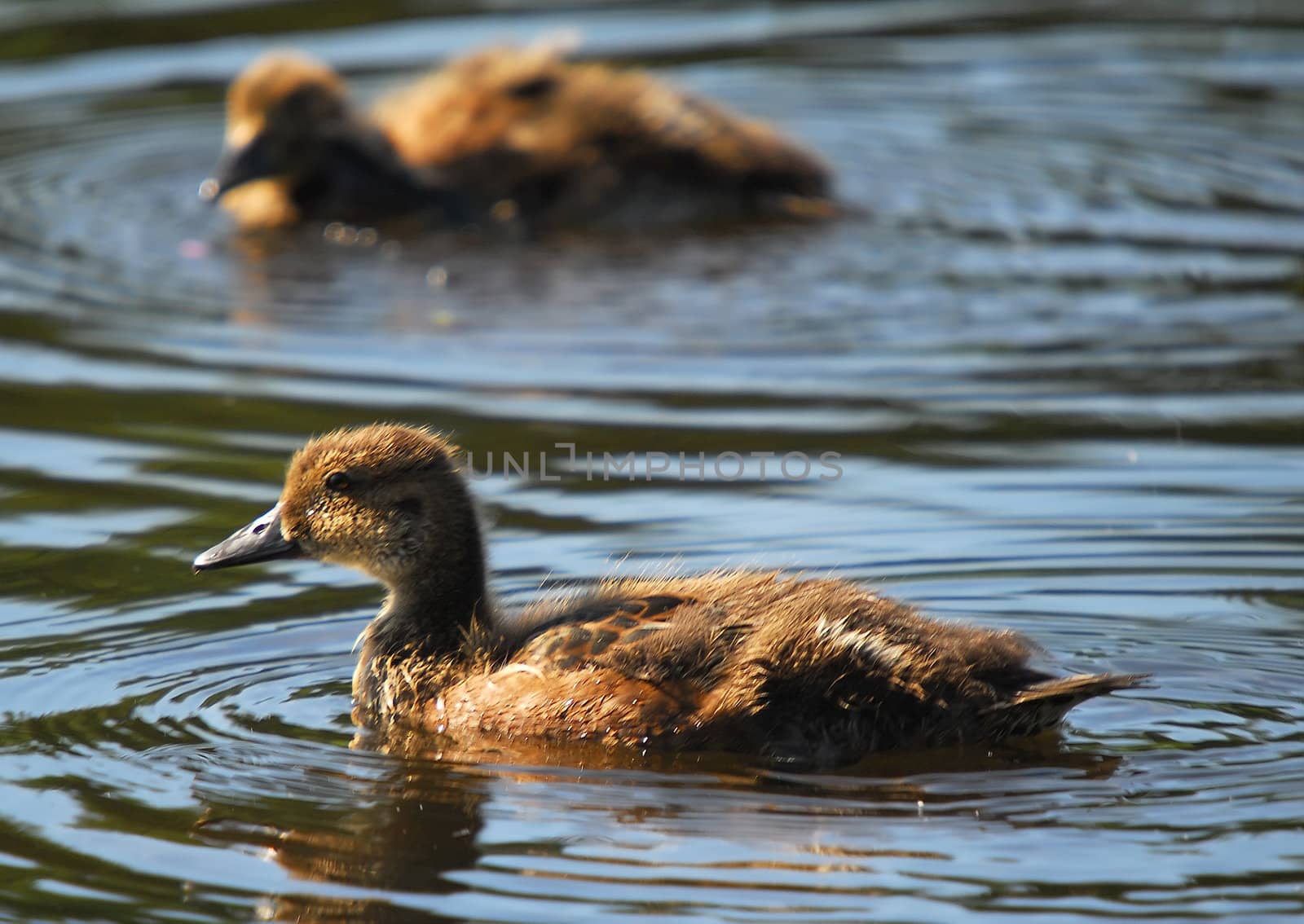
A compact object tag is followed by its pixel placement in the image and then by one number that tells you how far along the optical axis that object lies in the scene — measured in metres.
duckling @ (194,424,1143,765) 12.45
